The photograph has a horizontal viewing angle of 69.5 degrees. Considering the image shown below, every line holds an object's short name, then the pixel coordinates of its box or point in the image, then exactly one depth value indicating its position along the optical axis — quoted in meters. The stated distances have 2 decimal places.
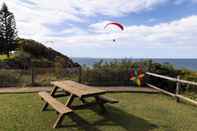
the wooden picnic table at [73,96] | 3.03
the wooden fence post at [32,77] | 6.34
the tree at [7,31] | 16.11
